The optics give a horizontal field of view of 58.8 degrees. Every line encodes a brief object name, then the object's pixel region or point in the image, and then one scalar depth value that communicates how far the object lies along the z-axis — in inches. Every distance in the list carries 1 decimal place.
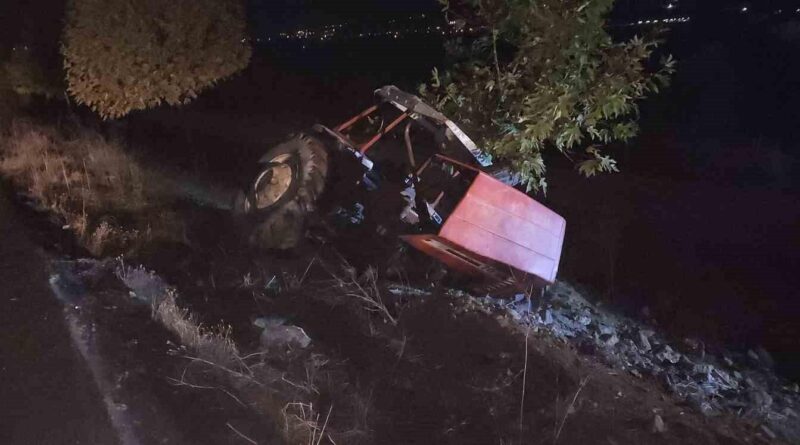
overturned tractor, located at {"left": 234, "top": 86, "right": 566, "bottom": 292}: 262.1
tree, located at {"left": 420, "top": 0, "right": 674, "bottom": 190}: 242.1
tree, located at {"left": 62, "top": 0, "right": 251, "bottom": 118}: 345.4
